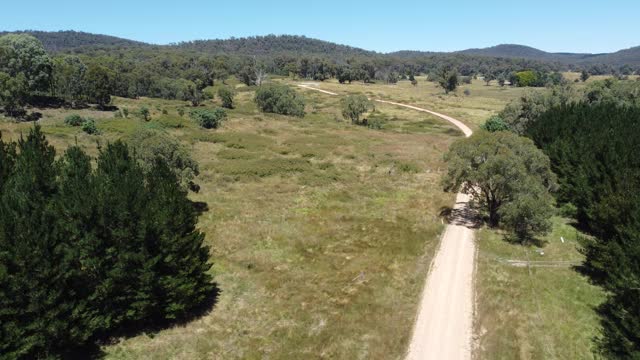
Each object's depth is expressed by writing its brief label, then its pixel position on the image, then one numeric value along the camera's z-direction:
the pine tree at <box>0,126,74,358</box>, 20.80
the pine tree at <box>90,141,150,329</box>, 25.72
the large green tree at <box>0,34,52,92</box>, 104.88
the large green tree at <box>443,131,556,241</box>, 41.50
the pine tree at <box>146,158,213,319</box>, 27.22
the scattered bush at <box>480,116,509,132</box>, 88.70
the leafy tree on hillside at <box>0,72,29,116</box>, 88.18
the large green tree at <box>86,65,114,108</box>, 111.44
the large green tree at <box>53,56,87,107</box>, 112.19
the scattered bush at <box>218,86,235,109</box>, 126.81
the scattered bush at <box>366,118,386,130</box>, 113.71
